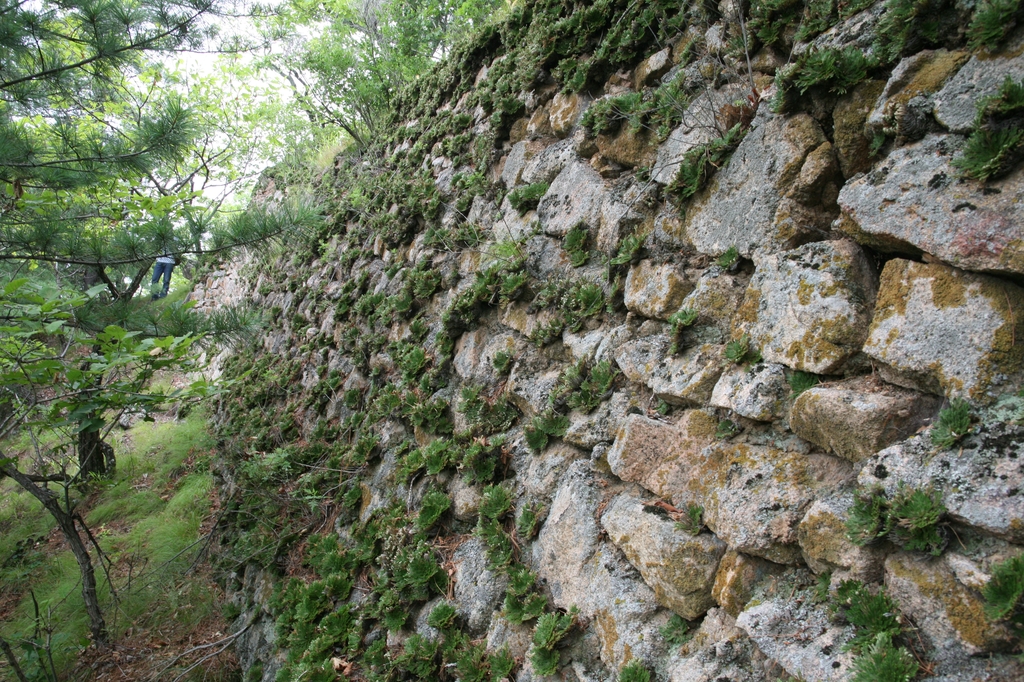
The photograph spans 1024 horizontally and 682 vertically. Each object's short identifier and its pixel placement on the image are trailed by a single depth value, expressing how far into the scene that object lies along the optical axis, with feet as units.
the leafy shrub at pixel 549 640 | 7.45
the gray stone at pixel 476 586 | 9.10
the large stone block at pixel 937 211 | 4.99
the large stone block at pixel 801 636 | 5.06
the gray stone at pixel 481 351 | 11.95
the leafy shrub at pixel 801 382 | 6.32
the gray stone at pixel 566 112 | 12.89
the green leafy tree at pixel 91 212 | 10.36
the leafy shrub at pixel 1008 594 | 4.14
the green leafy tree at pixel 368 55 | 26.50
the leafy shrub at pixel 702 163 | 8.28
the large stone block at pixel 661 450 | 7.30
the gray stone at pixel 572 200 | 11.08
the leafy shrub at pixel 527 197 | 12.65
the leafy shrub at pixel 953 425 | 4.84
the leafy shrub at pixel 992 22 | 5.29
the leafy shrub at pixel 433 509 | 10.94
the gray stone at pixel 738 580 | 6.05
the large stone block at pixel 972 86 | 5.31
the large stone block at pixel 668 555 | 6.51
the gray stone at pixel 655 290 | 8.54
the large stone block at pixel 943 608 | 4.35
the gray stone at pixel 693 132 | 8.82
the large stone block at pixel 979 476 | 4.42
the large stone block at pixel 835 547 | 5.19
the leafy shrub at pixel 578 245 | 10.89
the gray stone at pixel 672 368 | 7.50
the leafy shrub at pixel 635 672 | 6.41
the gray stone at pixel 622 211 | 9.77
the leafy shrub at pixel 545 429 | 9.48
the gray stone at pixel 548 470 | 9.19
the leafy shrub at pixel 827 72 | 6.72
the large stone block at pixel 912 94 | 5.93
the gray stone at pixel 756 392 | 6.61
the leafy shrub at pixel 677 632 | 6.48
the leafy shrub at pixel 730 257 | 7.80
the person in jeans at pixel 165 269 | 11.96
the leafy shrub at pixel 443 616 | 9.39
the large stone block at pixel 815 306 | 6.15
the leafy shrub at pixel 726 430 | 7.00
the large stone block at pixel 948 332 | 4.88
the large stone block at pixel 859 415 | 5.40
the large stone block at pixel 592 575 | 6.91
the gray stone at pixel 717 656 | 5.74
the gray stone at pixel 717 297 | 7.73
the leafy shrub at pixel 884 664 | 4.50
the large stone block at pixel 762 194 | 7.15
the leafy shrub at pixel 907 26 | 6.15
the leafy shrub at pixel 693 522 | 6.82
